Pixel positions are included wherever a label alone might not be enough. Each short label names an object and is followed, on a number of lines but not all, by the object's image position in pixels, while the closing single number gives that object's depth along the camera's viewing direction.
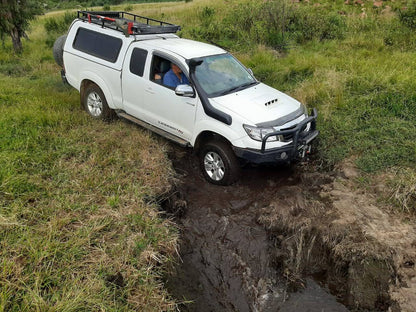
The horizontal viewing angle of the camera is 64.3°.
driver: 5.47
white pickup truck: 4.84
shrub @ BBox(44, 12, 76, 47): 15.37
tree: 10.70
